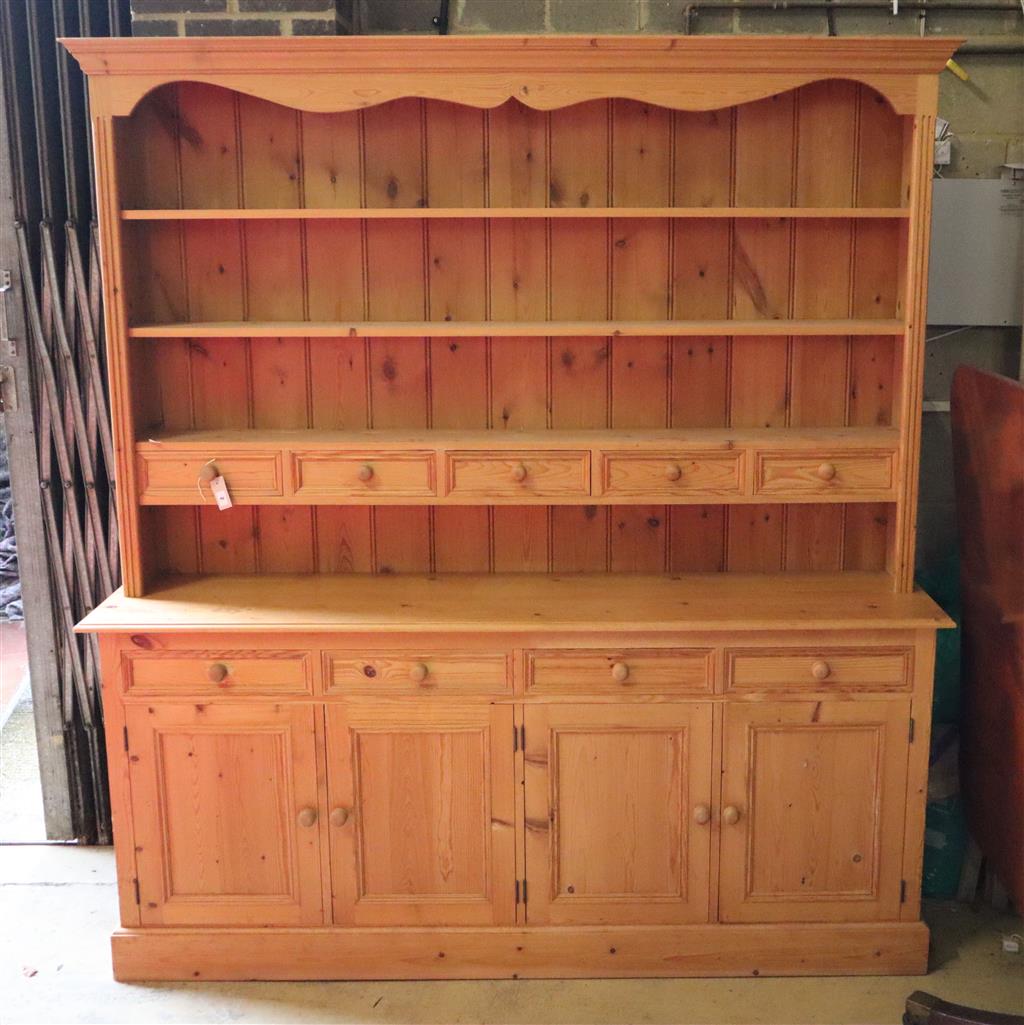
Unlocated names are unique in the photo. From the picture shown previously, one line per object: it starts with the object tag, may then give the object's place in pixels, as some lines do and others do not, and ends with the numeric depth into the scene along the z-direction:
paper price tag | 2.64
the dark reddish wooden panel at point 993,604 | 2.48
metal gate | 2.89
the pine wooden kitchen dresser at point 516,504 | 2.53
